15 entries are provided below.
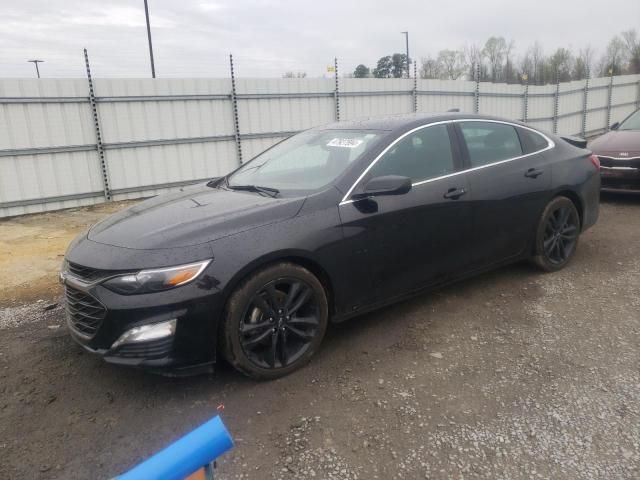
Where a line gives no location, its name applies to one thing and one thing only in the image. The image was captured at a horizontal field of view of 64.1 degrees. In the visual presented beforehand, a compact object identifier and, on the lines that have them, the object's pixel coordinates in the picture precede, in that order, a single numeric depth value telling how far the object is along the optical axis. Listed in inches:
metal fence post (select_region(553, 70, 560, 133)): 707.2
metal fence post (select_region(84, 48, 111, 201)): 369.9
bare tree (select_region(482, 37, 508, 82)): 2010.3
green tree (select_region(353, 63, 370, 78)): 1141.5
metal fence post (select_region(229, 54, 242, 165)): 423.8
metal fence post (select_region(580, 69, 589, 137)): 756.6
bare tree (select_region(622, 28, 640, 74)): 1799.2
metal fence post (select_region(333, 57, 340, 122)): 477.1
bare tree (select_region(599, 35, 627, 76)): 1875.0
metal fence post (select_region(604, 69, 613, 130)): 799.1
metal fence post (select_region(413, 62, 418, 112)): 530.9
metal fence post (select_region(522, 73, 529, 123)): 666.8
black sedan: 110.7
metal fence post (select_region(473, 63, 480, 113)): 599.5
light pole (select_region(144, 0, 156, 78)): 739.4
